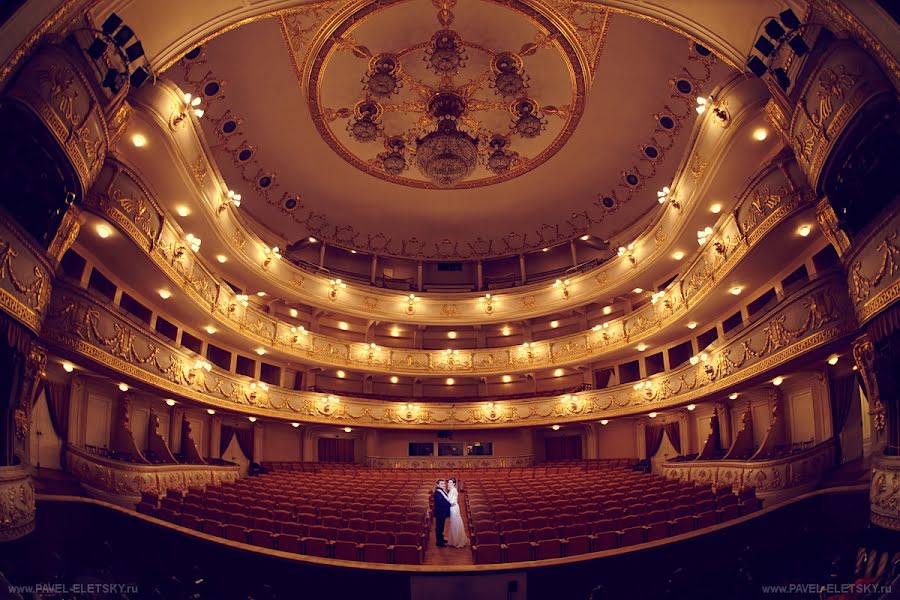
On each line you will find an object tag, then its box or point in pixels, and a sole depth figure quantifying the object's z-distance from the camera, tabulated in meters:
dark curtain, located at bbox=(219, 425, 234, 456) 16.34
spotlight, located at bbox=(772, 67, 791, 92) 6.36
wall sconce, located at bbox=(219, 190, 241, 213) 12.80
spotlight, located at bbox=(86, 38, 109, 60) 5.60
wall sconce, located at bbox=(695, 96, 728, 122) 9.58
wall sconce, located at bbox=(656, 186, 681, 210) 13.51
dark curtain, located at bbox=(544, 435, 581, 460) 20.65
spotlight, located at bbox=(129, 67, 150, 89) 6.35
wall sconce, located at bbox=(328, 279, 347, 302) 19.56
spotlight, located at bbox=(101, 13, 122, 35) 5.63
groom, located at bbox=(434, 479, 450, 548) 7.49
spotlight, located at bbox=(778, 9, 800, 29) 5.72
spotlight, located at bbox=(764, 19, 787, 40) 5.92
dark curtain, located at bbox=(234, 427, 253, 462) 16.97
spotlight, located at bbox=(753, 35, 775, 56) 6.28
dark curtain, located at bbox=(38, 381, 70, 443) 9.60
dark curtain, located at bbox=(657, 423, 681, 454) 16.48
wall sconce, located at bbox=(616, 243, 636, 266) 17.09
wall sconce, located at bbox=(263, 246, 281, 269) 16.72
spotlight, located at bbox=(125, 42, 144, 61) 6.12
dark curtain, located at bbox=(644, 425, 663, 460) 17.33
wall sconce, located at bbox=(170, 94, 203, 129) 9.52
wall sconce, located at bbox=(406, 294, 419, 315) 21.20
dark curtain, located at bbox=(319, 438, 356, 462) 19.92
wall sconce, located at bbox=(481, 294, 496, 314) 21.48
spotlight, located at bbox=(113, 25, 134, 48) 5.79
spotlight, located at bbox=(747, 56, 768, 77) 6.47
